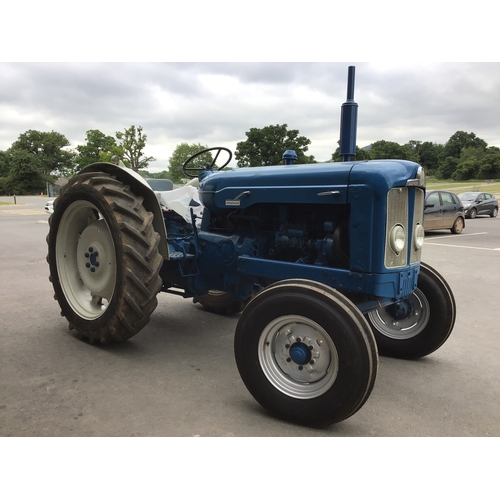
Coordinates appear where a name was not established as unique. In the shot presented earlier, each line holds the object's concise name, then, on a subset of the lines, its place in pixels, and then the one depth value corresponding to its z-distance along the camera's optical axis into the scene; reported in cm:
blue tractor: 256
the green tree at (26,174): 5800
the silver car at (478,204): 2125
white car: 1922
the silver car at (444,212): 1337
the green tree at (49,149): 6419
